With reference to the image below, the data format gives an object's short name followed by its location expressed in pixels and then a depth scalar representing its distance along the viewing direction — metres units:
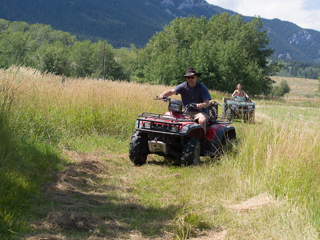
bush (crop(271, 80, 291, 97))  102.69
